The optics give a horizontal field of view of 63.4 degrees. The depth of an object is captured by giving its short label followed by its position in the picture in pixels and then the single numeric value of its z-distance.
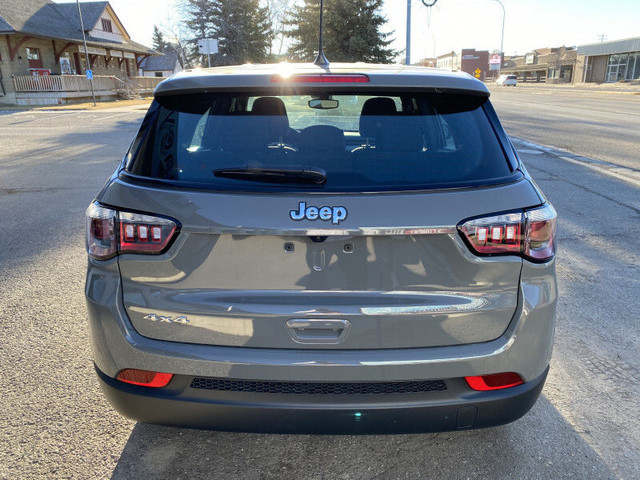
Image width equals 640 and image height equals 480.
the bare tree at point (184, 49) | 59.04
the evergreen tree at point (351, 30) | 35.44
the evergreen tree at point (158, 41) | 91.56
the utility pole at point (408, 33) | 23.77
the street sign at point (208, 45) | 28.56
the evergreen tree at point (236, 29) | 51.31
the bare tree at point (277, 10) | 62.82
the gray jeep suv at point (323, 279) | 1.92
